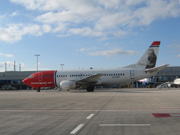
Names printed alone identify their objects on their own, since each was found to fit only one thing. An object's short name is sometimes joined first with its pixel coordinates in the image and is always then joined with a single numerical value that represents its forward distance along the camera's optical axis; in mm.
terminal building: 72600
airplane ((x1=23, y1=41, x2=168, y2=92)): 33000
